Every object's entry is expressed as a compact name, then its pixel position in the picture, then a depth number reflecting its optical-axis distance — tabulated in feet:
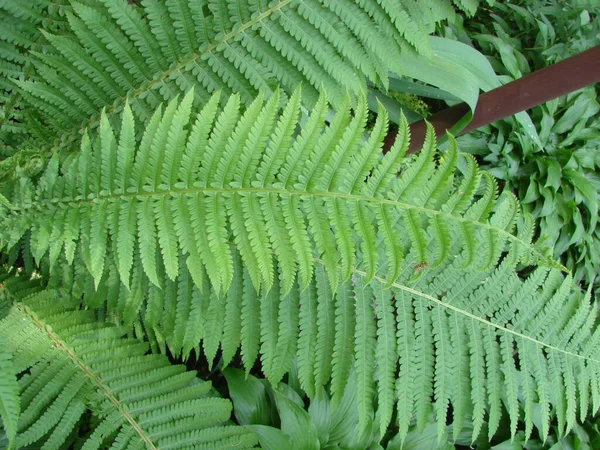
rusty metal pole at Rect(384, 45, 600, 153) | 3.93
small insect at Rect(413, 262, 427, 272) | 3.80
